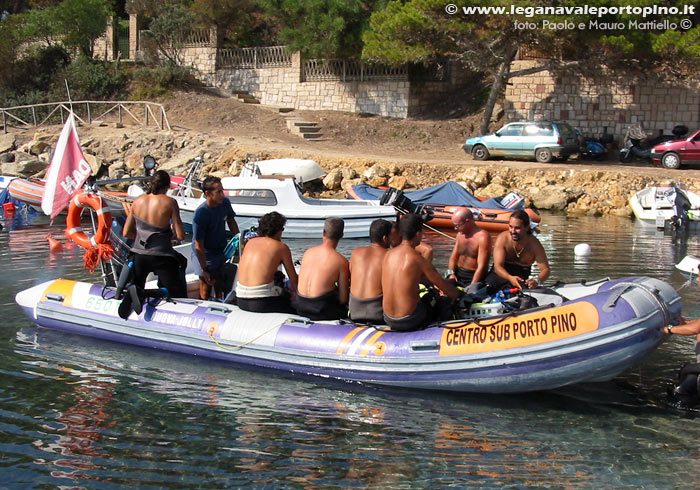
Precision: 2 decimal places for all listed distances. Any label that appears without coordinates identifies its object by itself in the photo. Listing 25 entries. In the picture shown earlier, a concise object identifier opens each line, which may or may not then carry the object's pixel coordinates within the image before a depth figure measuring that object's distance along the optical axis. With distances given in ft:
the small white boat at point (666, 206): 57.06
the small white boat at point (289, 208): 52.90
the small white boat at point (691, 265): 23.53
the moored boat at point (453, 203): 56.54
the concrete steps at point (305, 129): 92.48
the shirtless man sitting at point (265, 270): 25.76
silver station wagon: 76.28
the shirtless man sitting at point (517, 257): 26.81
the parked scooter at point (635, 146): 78.64
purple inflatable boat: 21.95
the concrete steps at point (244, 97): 105.40
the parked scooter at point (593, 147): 80.07
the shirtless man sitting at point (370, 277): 24.27
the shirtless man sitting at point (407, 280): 23.08
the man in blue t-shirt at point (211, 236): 29.09
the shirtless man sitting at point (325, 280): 25.12
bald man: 28.14
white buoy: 44.93
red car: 72.43
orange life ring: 28.68
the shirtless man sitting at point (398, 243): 26.18
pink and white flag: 29.94
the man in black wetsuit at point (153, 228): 27.25
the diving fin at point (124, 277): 27.73
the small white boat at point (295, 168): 70.59
